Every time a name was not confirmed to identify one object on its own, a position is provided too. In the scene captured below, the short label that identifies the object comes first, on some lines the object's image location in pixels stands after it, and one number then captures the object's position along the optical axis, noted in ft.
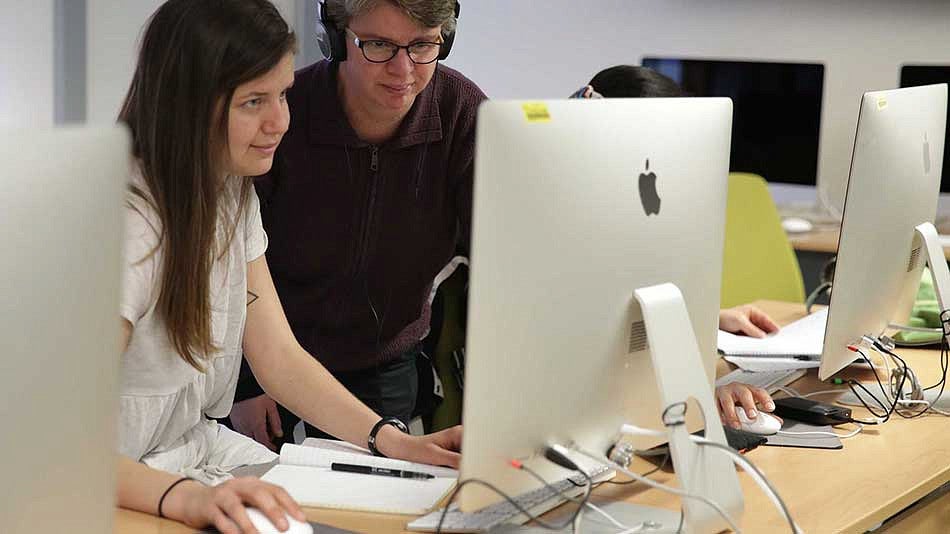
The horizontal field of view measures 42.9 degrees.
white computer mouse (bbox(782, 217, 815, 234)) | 12.31
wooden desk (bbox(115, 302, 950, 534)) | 4.33
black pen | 4.77
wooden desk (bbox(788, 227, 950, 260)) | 11.70
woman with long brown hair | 4.65
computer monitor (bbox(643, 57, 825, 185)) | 12.57
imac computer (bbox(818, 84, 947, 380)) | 5.58
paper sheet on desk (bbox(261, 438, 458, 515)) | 4.43
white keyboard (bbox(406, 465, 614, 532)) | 4.22
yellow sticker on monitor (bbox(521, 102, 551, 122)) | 3.68
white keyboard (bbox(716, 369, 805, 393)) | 6.40
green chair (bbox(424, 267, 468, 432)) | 7.54
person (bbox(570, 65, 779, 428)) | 7.17
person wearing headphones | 6.70
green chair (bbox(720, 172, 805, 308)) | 10.13
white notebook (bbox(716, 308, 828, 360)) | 7.07
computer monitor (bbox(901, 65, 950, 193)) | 11.93
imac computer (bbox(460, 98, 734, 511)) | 3.67
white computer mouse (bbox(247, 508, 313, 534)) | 3.99
